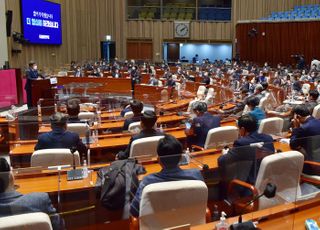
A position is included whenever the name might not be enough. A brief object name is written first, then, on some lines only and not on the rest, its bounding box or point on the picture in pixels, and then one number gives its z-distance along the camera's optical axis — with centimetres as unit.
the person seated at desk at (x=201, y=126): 608
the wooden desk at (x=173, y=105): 1022
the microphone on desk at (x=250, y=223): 249
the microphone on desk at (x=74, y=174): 393
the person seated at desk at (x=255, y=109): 684
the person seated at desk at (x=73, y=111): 655
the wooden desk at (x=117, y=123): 707
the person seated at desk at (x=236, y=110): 880
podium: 1312
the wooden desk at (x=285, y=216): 291
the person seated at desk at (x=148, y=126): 493
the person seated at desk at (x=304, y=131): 454
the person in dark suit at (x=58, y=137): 489
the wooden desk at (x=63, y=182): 370
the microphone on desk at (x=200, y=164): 414
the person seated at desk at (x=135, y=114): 649
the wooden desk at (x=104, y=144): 554
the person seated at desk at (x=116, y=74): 1948
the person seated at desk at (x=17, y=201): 277
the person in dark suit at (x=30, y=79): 1312
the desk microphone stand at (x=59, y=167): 403
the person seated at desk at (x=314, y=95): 830
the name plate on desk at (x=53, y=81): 1344
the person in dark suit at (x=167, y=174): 318
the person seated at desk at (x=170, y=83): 1471
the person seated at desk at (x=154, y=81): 1628
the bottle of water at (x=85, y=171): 399
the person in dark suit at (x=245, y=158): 399
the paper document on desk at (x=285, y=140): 510
